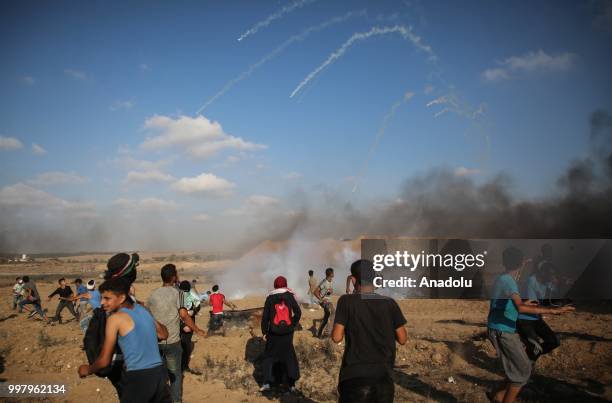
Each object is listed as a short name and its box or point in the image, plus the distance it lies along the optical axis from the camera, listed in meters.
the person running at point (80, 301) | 13.83
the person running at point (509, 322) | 4.79
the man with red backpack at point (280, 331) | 6.48
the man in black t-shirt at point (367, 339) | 3.50
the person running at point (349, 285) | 8.18
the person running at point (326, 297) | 10.22
